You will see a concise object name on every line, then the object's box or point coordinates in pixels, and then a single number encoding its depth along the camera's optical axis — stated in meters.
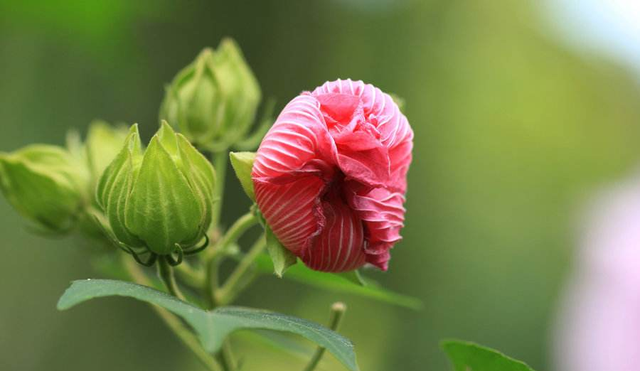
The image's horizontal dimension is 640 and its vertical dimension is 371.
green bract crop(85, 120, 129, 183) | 0.78
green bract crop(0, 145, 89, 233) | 0.78
